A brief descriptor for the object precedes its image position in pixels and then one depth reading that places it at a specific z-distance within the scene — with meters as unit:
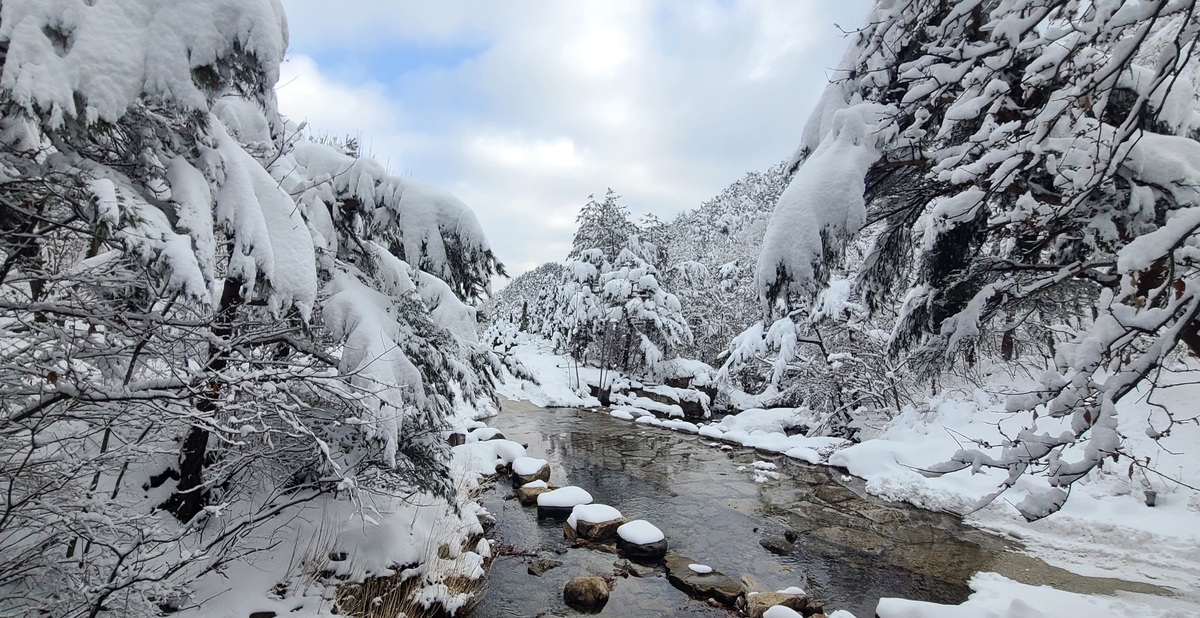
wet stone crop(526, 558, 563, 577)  6.47
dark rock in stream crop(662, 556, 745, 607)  5.98
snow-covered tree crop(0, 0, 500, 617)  2.31
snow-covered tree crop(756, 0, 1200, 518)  2.06
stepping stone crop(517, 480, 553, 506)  8.88
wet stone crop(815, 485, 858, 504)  9.27
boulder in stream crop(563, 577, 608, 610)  5.71
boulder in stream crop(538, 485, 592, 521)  8.33
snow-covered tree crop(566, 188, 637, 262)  23.23
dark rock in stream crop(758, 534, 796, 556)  7.32
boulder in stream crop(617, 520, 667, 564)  6.98
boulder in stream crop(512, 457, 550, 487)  9.74
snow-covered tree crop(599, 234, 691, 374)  21.14
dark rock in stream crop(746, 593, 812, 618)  5.58
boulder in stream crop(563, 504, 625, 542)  7.50
